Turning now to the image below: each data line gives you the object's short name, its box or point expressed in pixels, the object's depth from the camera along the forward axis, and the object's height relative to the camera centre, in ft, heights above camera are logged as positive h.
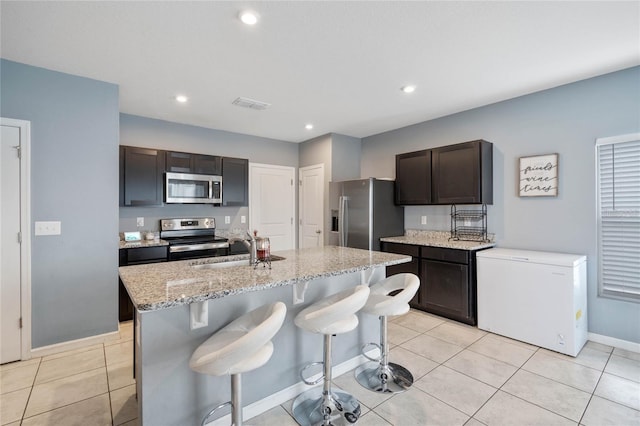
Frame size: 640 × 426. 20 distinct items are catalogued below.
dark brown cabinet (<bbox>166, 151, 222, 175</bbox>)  13.14 +2.34
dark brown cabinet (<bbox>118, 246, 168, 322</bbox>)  11.32 -1.77
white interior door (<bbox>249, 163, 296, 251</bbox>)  16.79 +0.62
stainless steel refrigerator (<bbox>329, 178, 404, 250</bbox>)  13.89 +0.00
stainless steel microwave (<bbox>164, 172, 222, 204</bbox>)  13.05 +1.18
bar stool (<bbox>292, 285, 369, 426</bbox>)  5.53 -3.32
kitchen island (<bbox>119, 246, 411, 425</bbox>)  5.03 -2.05
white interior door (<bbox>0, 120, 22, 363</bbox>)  8.43 -0.90
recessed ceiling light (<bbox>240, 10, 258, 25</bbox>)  6.42 +4.31
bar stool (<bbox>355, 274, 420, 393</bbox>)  6.84 -3.10
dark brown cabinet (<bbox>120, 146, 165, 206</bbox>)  12.08 +1.60
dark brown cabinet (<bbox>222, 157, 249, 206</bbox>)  14.65 +1.62
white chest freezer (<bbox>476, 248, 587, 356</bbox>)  8.83 -2.71
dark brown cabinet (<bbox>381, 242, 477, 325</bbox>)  11.02 -2.60
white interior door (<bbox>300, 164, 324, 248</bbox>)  17.04 +0.48
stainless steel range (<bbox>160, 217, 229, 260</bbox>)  12.60 -1.14
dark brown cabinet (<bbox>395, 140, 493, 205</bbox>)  11.51 +1.60
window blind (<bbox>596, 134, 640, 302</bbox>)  8.99 -0.14
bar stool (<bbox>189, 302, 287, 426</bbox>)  4.30 -2.16
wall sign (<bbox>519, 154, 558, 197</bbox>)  10.44 +1.31
